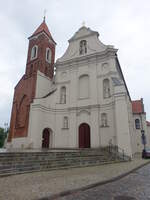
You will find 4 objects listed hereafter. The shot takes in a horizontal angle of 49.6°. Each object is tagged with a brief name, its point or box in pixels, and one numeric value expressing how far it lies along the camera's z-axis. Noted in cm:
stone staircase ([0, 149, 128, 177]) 735
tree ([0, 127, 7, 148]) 4516
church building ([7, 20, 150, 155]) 1814
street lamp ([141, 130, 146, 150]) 3142
